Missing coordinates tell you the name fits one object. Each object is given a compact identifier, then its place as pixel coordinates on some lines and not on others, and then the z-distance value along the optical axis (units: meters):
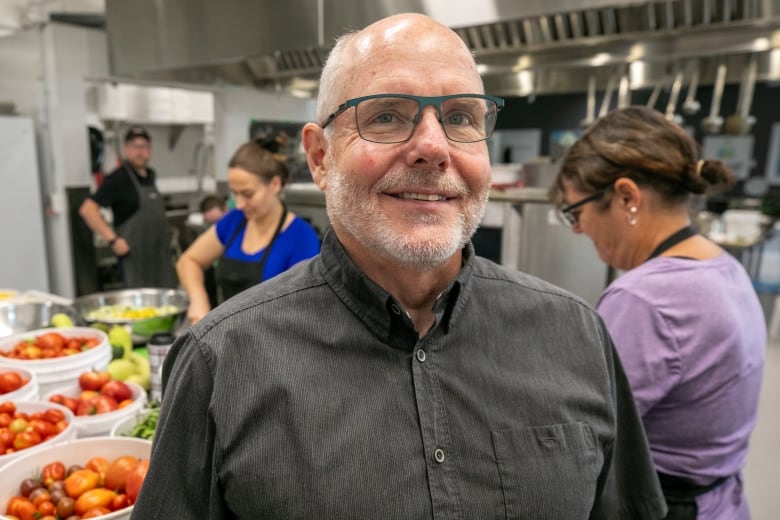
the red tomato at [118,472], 1.22
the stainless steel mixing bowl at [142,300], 2.33
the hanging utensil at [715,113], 2.67
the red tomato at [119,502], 1.16
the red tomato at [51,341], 1.82
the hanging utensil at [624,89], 2.97
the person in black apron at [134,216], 4.29
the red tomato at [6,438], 1.32
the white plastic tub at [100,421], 1.44
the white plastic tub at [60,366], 1.67
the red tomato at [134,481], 1.19
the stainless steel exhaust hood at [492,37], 2.24
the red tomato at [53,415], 1.43
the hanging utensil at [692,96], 2.82
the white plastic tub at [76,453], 1.23
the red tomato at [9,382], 1.56
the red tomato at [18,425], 1.35
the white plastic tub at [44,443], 1.26
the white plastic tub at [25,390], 1.49
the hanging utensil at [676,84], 2.86
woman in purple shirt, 1.24
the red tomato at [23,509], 1.15
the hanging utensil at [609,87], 3.04
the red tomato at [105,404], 1.50
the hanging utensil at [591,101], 2.84
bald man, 0.84
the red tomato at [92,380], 1.63
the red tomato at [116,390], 1.58
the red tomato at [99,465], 1.27
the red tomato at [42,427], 1.36
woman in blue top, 2.52
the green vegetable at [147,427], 1.41
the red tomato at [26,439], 1.32
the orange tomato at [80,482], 1.21
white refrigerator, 4.59
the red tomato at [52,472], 1.25
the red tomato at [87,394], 1.55
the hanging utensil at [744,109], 2.56
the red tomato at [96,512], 1.13
